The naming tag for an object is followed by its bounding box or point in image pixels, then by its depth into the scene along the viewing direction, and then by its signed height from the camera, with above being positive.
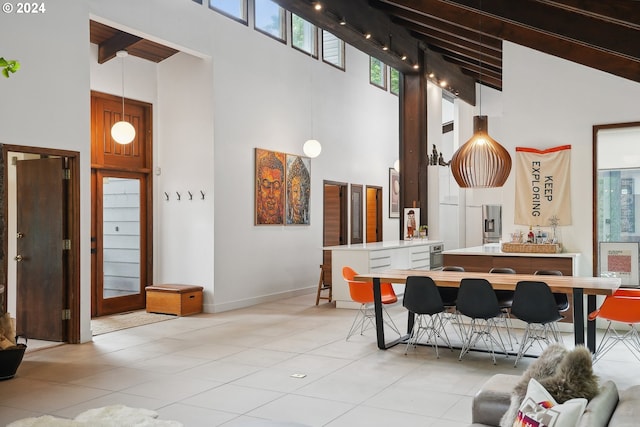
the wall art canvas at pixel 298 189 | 10.38 +0.42
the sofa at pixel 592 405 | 2.21 -0.77
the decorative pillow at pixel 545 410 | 2.19 -0.73
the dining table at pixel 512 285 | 5.36 -0.66
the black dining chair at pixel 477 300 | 5.70 -0.83
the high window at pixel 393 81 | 14.08 +3.04
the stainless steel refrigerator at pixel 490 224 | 16.41 -0.32
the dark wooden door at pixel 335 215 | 12.16 -0.04
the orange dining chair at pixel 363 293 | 6.79 -0.91
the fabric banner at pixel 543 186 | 7.92 +0.34
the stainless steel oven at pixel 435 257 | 11.52 -0.84
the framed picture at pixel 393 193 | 14.13 +0.46
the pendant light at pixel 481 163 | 6.28 +0.51
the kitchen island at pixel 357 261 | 9.05 -0.73
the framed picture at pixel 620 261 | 7.64 -0.62
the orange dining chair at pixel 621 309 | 5.50 -0.89
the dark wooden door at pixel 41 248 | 6.62 -0.37
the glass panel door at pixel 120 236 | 8.55 -0.31
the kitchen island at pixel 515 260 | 7.43 -0.61
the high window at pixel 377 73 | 13.26 +3.07
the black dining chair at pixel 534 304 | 5.47 -0.83
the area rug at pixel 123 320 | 7.55 -1.40
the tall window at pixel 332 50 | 11.63 +3.16
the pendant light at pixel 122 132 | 7.90 +1.06
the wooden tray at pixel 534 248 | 7.69 -0.46
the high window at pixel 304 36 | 10.65 +3.16
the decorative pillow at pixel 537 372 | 2.48 -0.68
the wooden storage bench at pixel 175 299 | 8.38 -1.19
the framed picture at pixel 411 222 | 11.26 -0.17
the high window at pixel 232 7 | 8.87 +3.07
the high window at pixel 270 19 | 9.75 +3.18
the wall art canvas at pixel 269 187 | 9.58 +0.42
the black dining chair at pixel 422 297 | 5.95 -0.83
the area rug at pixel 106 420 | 3.96 -1.36
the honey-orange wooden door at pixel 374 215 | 13.68 -0.05
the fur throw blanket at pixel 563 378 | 2.40 -0.67
